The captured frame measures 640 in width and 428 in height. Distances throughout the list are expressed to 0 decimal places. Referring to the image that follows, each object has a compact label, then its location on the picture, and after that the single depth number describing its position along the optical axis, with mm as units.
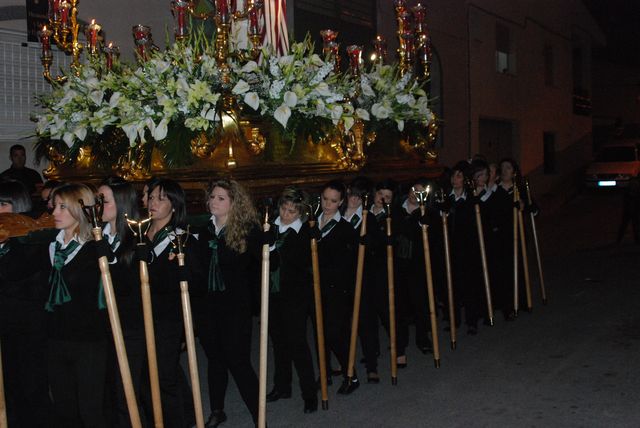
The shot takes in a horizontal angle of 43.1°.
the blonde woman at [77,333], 4109
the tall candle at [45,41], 6527
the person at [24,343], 4258
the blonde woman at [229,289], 4887
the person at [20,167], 8273
